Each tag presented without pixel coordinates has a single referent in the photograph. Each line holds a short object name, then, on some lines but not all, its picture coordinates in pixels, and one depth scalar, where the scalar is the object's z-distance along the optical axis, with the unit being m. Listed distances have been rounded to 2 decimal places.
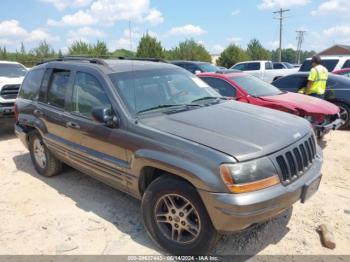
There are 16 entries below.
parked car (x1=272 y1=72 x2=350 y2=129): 8.27
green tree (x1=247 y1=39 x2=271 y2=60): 44.44
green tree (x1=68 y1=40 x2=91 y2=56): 31.84
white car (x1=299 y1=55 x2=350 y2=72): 12.56
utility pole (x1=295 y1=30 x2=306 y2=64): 65.06
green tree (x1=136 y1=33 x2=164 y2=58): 30.06
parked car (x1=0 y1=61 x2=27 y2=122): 8.27
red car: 6.25
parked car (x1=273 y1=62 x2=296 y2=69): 21.88
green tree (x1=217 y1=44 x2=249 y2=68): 38.47
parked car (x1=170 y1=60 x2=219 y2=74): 14.32
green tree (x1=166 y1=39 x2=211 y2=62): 40.62
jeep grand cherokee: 2.71
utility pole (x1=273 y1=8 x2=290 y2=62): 45.96
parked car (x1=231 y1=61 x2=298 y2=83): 17.55
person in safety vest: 7.90
